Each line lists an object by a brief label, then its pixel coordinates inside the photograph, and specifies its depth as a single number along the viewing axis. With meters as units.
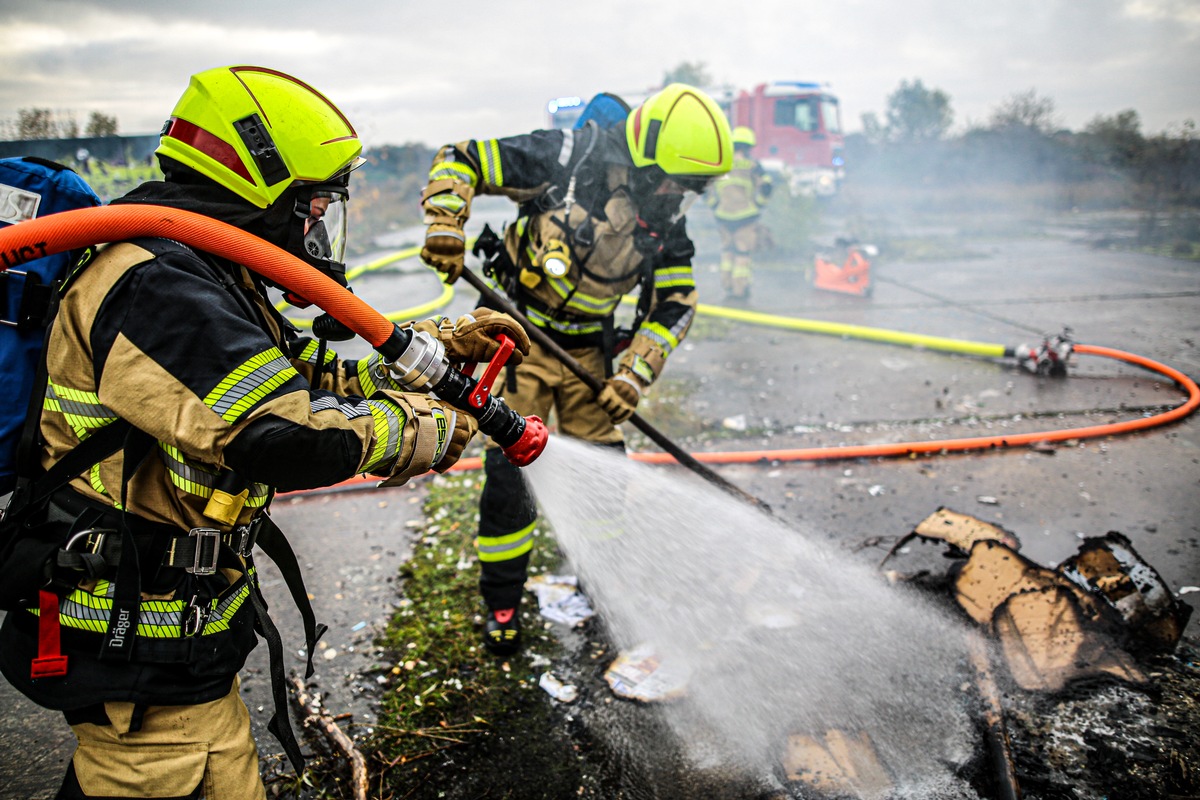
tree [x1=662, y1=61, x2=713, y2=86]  24.23
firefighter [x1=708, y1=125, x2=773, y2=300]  9.67
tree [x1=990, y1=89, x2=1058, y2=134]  20.94
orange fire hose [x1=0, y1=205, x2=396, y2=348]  1.37
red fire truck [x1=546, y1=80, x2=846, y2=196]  16.08
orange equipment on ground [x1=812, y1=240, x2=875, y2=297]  9.50
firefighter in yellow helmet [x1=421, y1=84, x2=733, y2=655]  3.02
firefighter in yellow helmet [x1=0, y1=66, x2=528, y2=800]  1.38
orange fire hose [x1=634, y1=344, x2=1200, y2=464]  4.72
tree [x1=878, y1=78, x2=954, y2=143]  25.19
